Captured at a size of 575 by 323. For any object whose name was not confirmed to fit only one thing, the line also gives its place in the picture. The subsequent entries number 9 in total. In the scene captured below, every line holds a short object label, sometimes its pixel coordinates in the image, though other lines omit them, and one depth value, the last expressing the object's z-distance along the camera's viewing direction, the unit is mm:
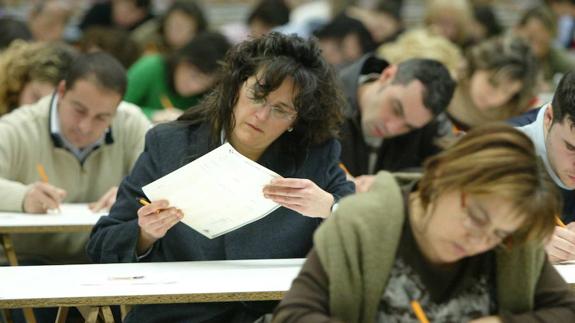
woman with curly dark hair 5586
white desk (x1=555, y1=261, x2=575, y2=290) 5232
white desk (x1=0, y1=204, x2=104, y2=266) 6695
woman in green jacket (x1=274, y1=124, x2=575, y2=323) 3814
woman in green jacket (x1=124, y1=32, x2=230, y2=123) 10914
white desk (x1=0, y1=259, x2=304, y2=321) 4801
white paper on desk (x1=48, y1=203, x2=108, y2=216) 7219
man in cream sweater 7340
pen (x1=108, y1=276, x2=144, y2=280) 5168
